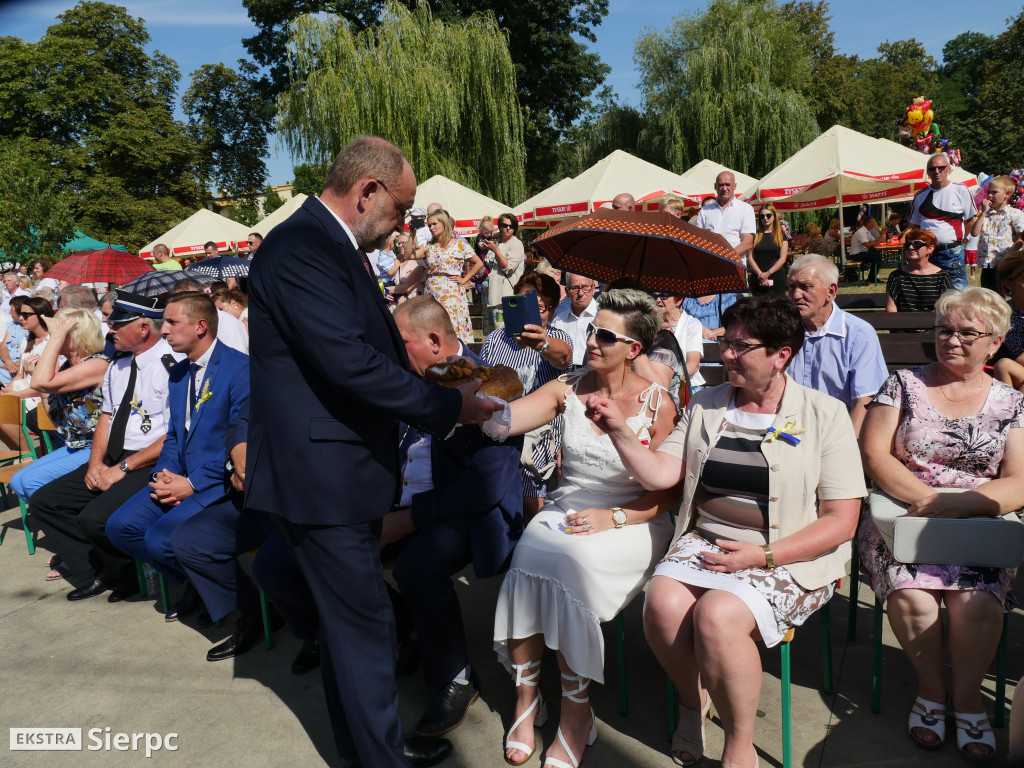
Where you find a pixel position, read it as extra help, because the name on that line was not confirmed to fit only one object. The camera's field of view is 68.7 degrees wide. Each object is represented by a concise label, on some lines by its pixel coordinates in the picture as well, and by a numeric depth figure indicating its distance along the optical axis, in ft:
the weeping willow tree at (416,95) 61.67
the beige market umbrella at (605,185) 47.19
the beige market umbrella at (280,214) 54.49
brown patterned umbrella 12.67
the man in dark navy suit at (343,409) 7.59
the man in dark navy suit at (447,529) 10.18
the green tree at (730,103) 77.61
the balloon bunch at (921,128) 66.74
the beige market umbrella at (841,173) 46.83
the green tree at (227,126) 131.03
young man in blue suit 13.28
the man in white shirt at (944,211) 27.20
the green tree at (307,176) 65.82
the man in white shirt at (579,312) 16.14
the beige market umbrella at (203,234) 57.72
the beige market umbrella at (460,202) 47.24
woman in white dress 9.12
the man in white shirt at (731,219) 28.30
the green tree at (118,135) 95.86
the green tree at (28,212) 55.98
